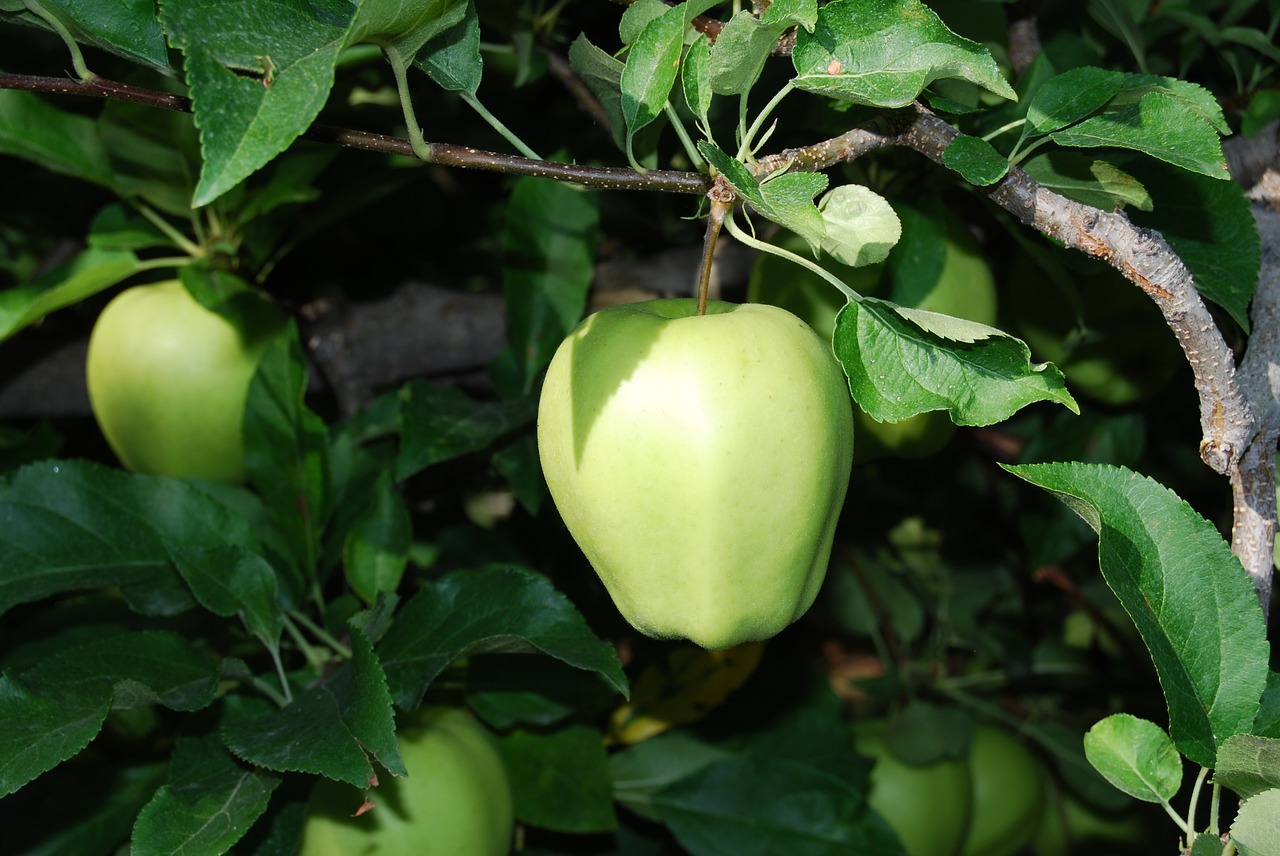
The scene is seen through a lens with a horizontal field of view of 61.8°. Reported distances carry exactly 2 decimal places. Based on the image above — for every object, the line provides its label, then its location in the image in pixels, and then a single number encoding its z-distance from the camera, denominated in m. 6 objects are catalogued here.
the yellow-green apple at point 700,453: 0.48
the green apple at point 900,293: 0.70
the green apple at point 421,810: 0.67
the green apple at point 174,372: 0.87
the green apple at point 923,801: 1.06
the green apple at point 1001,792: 1.17
